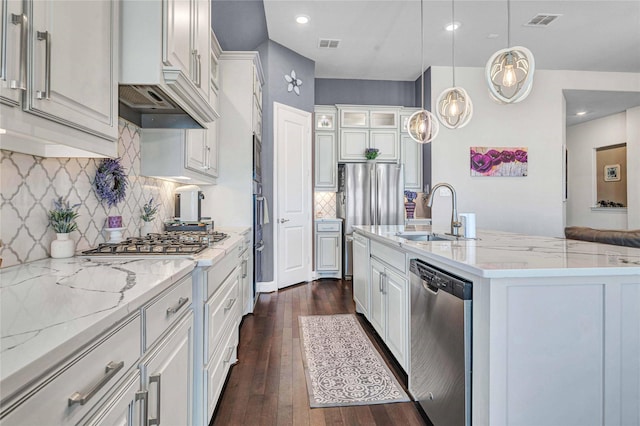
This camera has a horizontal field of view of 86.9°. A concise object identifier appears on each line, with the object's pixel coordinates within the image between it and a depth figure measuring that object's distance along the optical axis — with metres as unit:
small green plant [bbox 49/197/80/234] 1.40
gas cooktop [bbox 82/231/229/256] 1.49
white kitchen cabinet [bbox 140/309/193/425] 0.98
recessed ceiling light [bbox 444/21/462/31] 4.07
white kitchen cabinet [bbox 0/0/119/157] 0.81
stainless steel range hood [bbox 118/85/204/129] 1.56
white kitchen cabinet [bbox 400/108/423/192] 5.60
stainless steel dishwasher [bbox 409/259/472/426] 1.33
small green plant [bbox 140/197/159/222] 2.25
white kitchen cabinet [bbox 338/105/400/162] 5.53
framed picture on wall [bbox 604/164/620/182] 6.67
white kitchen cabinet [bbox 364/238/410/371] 2.04
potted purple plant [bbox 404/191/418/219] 5.54
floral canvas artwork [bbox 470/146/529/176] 5.34
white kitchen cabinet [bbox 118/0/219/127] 1.39
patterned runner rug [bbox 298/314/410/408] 1.95
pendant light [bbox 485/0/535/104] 2.35
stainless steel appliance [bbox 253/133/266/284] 3.53
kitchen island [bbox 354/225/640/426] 1.22
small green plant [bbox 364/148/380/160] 5.41
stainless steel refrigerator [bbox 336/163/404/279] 5.16
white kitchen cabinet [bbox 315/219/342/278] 5.27
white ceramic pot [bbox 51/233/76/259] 1.39
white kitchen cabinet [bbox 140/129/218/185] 2.27
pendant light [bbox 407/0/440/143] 3.38
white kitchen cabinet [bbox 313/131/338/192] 5.50
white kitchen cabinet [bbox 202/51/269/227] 3.50
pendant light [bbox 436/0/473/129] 3.10
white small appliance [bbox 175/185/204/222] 2.84
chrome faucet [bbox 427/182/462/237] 2.34
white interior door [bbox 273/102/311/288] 4.45
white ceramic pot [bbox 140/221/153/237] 2.25
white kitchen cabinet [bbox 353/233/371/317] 2.99
